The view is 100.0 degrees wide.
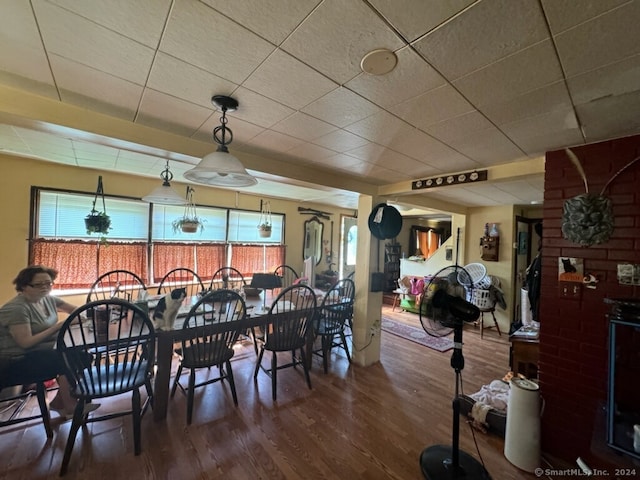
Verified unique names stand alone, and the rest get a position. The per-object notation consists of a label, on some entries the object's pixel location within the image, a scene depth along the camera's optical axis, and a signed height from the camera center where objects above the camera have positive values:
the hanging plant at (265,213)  5.22 +0.51
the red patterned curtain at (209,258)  4.51 -0.36
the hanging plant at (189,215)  4.23 +0.35
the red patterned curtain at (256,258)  4.93 -0.36
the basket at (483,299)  4.57 -0.91
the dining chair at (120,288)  3.44 -0.70
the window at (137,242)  3.35 -0.09
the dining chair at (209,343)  2.20 -0.92
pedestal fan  1.73 -0.55
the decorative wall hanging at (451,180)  2.51 +0.66
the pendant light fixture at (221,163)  1.49 +0.43
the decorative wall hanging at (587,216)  1.71 +0.22
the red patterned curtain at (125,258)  3.66 -0.33
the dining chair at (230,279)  4.50 -0.73
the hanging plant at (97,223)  3.16 +0.13
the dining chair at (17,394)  1.81 -1.26
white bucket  1.82 -1.25
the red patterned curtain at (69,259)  3.25 -0.33
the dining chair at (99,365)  1.71 -0.91
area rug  3.97 -1.49
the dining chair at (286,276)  5.26 -0.73
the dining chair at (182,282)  4.17 -0.72
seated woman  1.81 -0.69
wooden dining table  2.17 -1.00
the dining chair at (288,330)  2.61 -0.91
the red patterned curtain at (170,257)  4.09 -0.33
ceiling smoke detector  1.08 +0.76
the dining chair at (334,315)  3.08 -0.87
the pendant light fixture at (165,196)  2.45 +0.36
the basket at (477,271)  4.76 -0.46
